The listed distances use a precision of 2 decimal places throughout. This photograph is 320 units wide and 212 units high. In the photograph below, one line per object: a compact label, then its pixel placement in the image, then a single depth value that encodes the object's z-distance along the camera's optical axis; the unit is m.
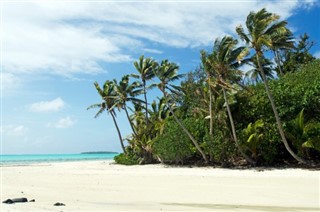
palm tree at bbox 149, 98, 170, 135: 41.47
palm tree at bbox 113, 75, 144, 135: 42.88
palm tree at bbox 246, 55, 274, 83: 44.36
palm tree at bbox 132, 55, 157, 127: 40.69
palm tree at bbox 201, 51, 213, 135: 29.53
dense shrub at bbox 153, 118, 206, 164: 32.44
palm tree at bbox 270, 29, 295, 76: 25.31
